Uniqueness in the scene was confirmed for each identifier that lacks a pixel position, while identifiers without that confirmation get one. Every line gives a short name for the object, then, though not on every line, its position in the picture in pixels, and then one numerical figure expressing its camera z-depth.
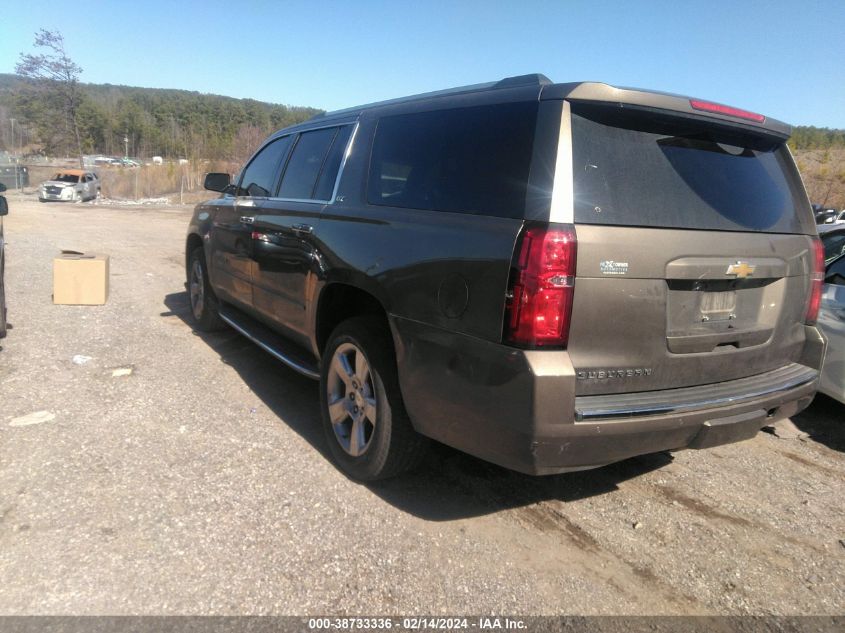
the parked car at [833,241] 5.16
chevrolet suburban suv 2.25
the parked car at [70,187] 29.91
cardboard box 7.11
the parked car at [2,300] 5.29
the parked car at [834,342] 3.98
